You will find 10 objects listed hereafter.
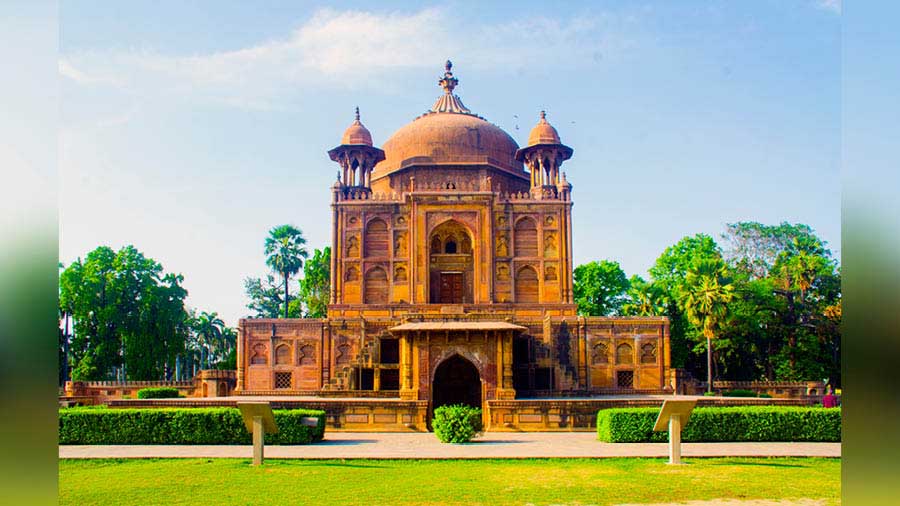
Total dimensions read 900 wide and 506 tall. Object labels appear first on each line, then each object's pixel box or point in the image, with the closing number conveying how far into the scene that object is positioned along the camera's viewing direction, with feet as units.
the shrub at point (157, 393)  143.83
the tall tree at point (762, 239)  217.97
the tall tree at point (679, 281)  191.21
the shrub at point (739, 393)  154.72
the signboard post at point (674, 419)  70.85
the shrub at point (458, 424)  90.63
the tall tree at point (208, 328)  287.28
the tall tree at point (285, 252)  210.79
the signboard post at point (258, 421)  69.97
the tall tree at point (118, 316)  185.47
